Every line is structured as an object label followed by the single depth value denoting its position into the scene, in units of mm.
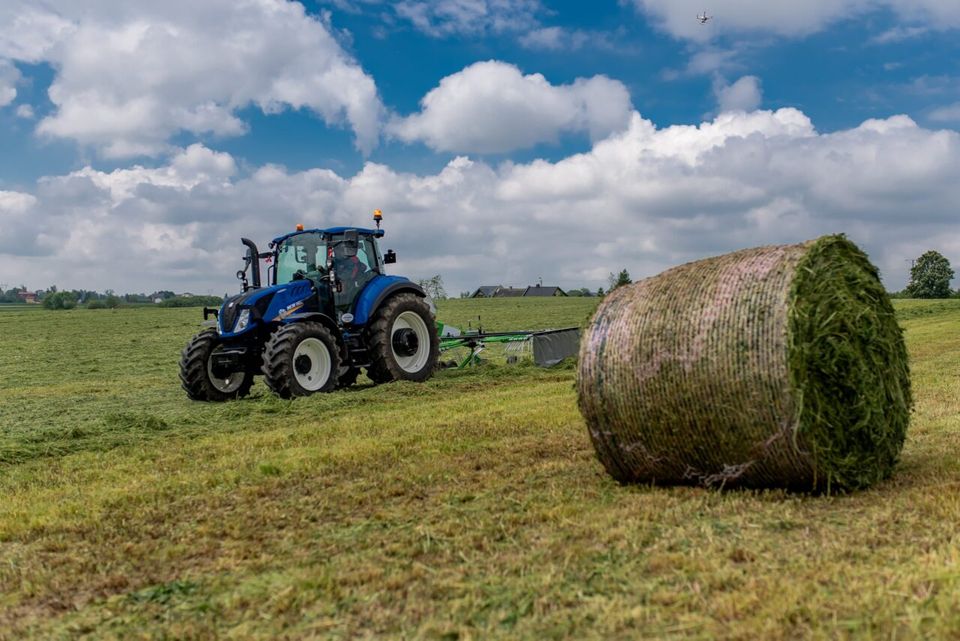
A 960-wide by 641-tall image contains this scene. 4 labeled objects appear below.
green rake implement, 14977
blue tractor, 11367
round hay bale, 4832
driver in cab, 12328
